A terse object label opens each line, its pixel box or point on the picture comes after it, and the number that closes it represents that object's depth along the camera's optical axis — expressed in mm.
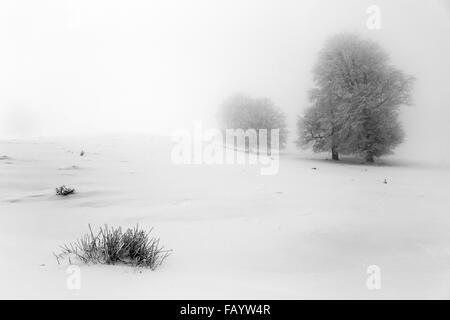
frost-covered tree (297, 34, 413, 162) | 16094
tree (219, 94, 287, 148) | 26438
